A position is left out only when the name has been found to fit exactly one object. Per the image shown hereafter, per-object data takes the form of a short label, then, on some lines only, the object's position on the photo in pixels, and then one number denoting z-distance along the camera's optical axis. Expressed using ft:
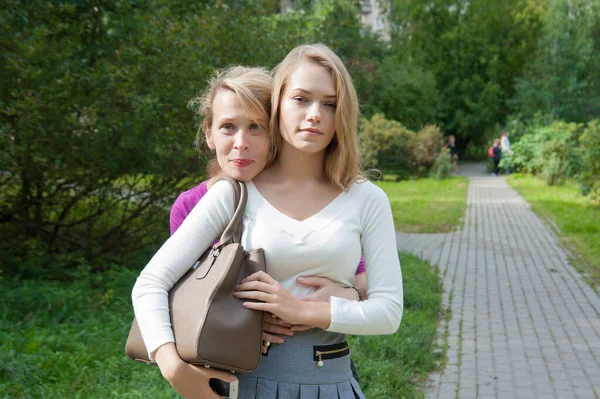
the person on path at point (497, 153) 109.04
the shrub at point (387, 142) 88.07
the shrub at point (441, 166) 94.63
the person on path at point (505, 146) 105.50
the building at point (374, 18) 168.79
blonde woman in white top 6.41
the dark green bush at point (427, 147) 91.80
